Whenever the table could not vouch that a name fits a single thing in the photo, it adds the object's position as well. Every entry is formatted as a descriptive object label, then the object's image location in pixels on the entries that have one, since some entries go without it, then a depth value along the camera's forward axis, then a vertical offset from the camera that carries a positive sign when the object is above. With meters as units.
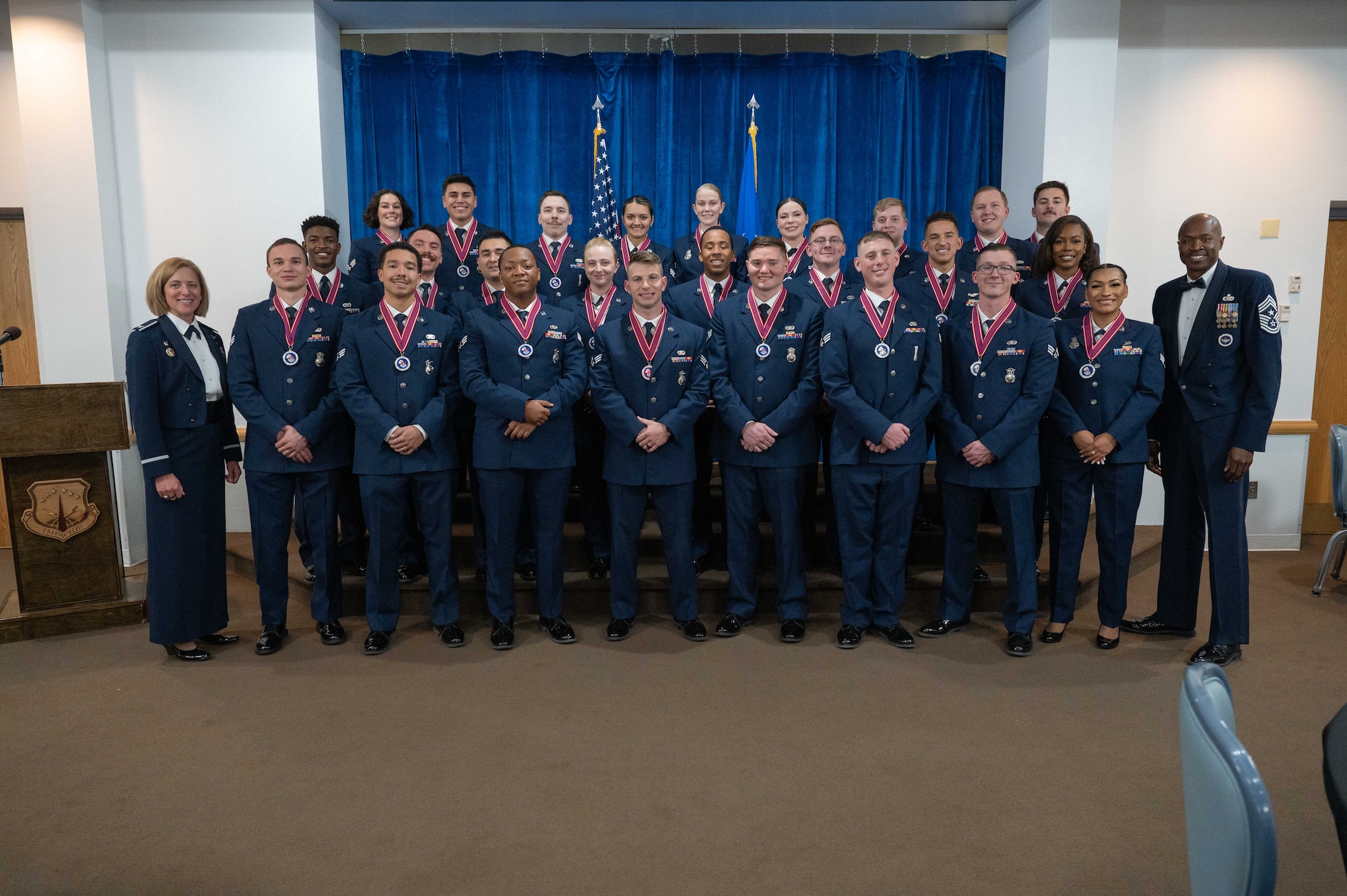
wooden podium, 3.91 -0.84
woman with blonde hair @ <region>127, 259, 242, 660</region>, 3.56 -0.53
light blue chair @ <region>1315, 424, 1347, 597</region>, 4.52 -0.86
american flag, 5.86 +0.70
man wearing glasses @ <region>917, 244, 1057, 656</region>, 3.66 -0.43
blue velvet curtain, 5.81 +1.18
